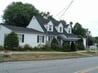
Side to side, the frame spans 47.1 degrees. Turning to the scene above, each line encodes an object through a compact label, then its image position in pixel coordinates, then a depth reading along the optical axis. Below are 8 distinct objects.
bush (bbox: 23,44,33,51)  18.86
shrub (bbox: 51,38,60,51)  21.82
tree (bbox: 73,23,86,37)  35.33
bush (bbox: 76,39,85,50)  25.45
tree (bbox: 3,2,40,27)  29.38
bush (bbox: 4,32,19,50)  17.93
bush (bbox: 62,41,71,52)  21.29
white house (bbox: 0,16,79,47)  19.33
